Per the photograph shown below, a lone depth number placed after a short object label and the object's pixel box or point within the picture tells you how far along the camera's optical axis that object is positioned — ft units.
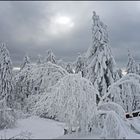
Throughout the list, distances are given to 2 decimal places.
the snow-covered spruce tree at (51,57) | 126.54
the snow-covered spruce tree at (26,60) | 141.90
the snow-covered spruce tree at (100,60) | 69.56
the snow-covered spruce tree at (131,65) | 119.87
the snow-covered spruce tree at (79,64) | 118.85
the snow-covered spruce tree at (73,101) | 36.40
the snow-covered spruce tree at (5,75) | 112.57
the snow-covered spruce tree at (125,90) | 44.21
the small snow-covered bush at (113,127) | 33.17
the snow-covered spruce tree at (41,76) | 44.39
